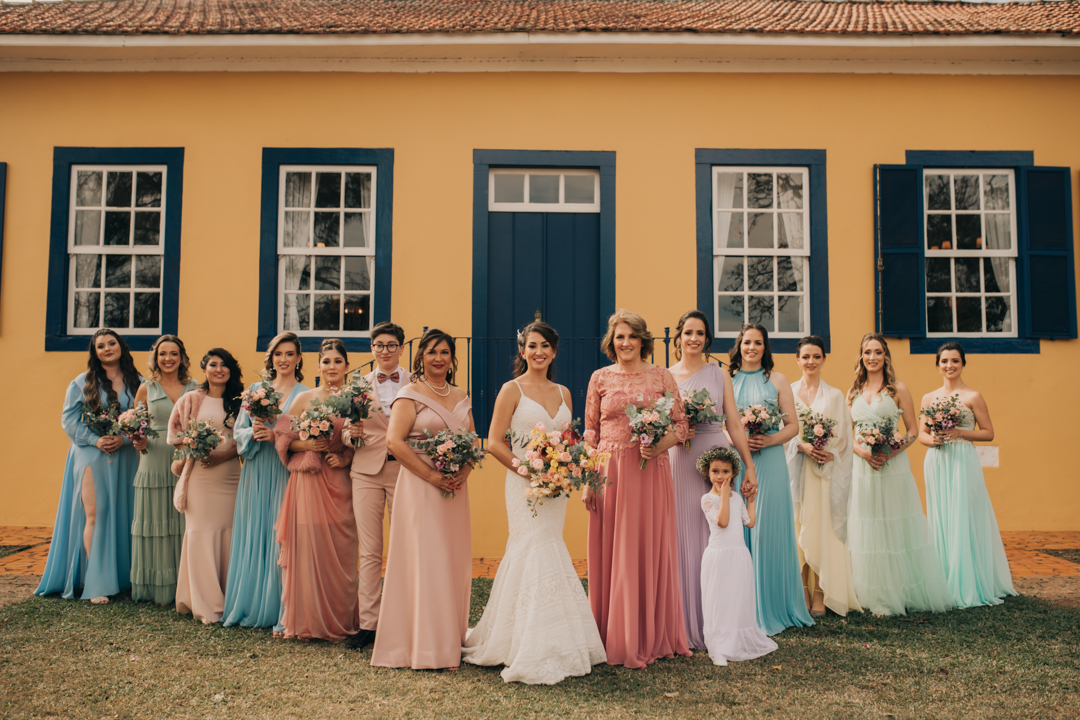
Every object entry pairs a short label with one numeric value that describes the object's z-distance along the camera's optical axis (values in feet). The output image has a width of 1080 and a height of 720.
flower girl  14.64
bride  13.34
